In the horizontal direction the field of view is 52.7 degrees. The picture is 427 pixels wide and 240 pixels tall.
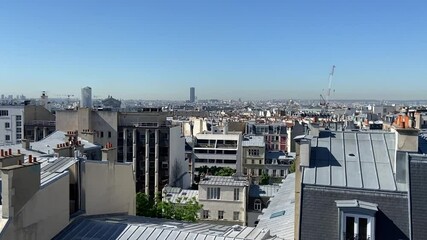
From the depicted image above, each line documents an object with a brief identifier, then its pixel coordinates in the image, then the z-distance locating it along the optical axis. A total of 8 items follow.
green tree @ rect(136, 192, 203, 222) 30.97
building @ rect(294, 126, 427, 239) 14.21
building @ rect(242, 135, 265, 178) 87.44
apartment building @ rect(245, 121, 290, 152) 108.12
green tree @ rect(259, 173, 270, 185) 76.39
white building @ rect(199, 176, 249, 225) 46.84
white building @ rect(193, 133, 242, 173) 88.31
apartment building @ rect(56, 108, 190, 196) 67.38
